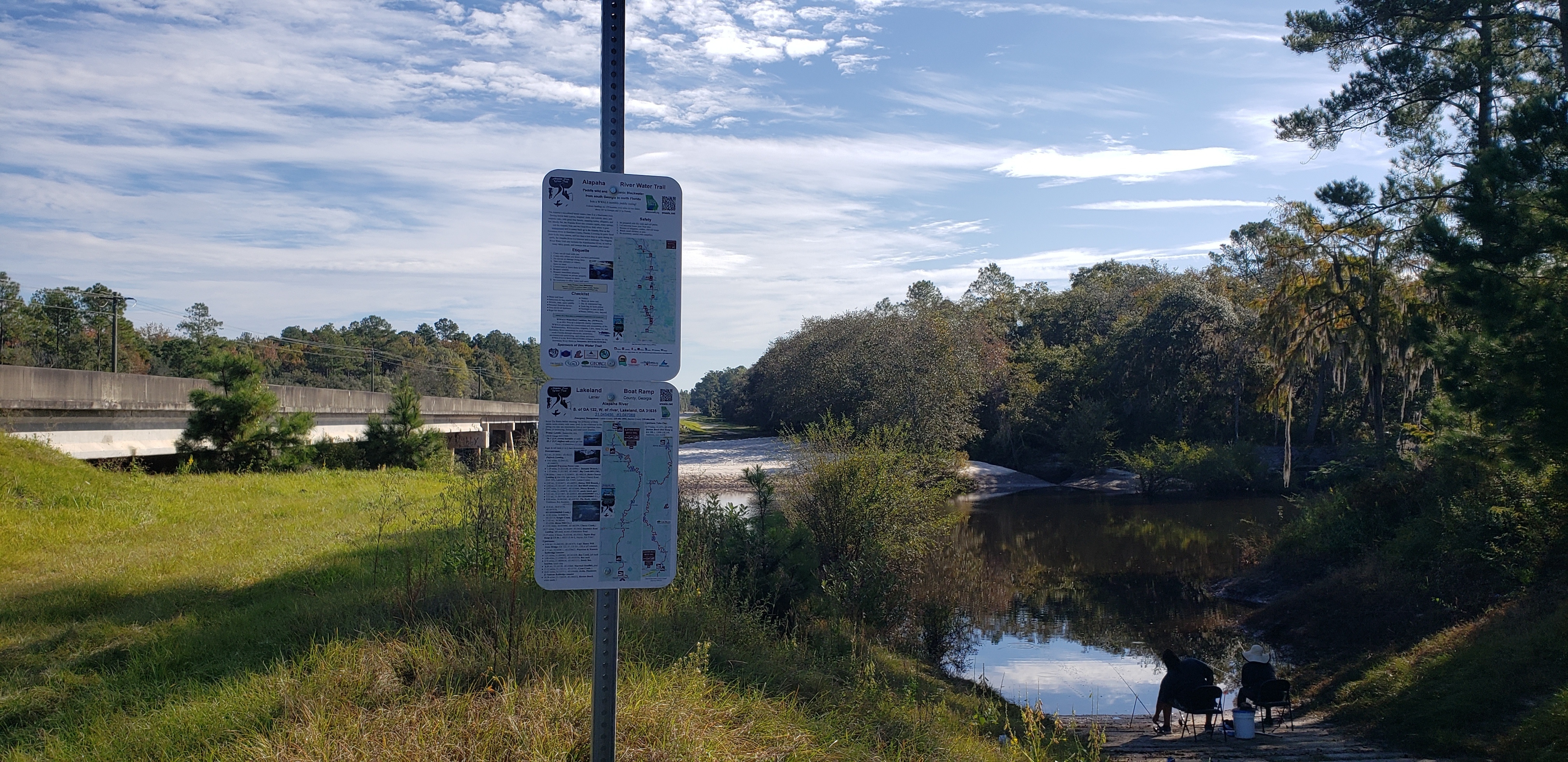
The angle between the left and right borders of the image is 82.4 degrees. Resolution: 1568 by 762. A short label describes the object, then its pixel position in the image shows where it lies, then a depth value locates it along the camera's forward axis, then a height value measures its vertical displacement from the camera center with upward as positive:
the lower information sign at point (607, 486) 3.28 -0.32
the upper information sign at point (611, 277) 3.33 +0.47
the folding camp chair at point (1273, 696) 11.95 -3.95
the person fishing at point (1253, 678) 12.06 -3.90
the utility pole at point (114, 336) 34.16 +2.55
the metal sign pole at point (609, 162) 3.32 +0.92
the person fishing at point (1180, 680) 11.66 -3.64
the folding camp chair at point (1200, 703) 11.49 -3.88
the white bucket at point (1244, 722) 11.11 -3.99
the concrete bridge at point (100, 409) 16.91 -0.17
